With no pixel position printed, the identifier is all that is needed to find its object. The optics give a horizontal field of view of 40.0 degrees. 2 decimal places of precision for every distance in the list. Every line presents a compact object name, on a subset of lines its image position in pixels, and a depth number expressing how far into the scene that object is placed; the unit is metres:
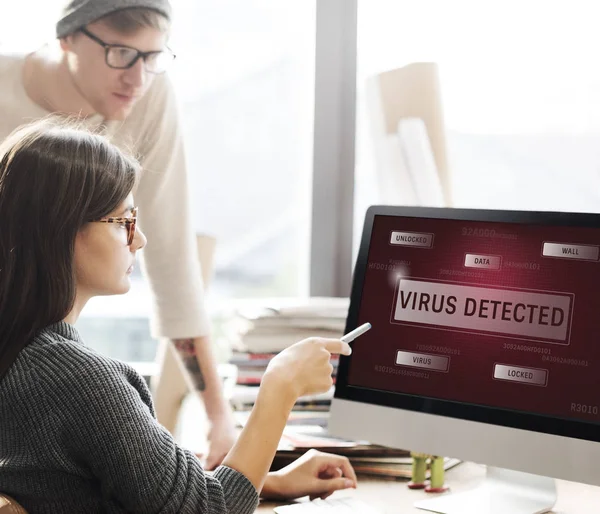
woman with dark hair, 1.04
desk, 1.35
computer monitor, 1.25
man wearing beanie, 1.67
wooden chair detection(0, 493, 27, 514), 0.99
